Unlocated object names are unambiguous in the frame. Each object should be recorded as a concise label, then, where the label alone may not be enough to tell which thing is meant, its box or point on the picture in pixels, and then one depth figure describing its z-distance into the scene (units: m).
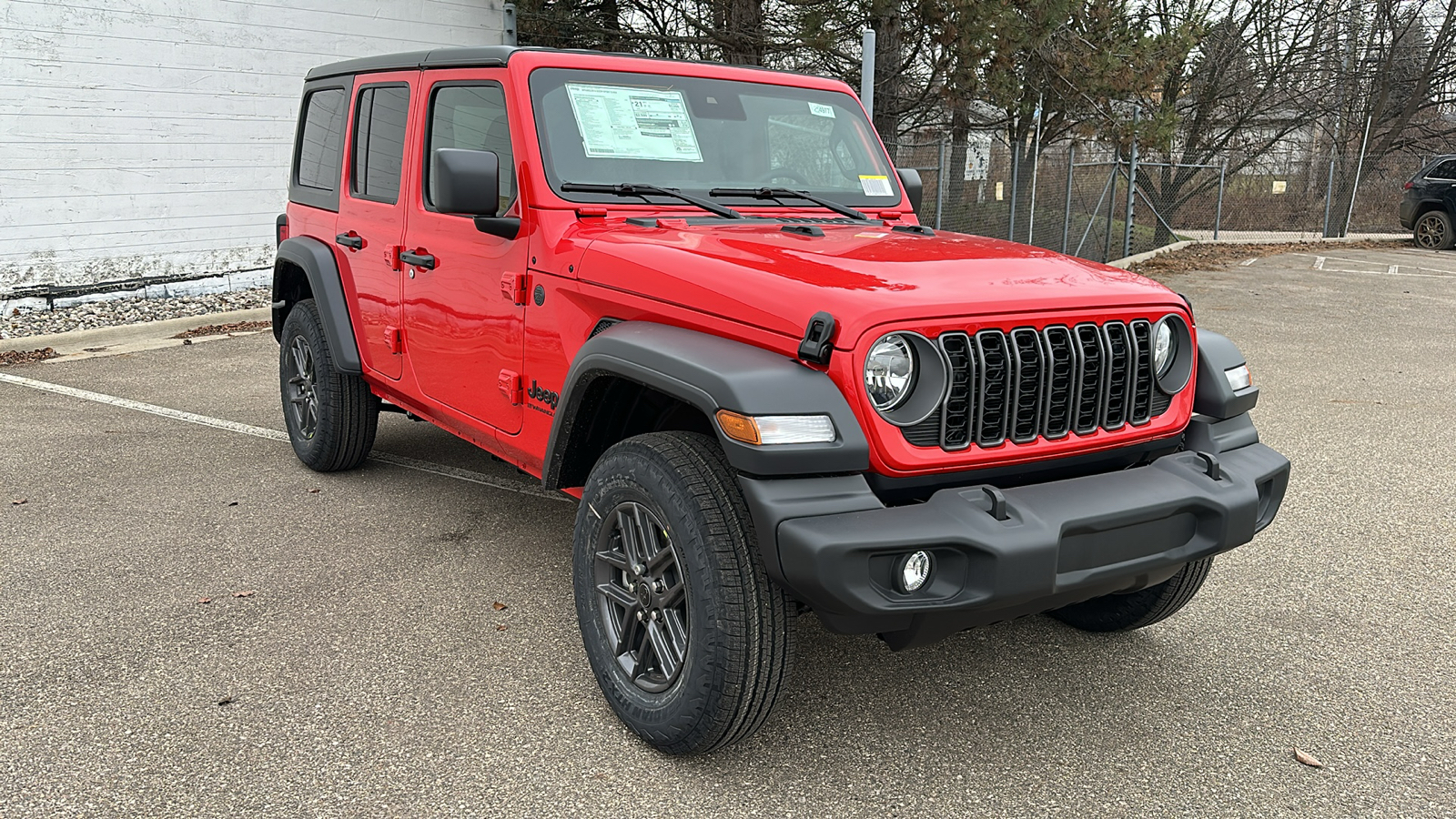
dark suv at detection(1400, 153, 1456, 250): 19.39
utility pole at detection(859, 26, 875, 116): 8.79
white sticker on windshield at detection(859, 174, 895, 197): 4.32
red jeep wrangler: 2.53
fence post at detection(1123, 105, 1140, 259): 16.06
